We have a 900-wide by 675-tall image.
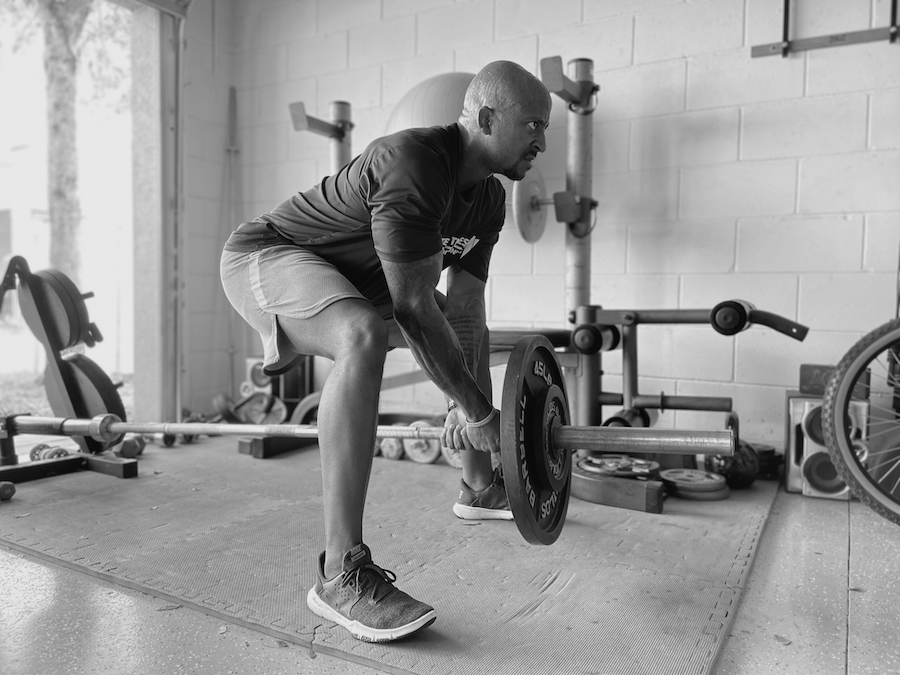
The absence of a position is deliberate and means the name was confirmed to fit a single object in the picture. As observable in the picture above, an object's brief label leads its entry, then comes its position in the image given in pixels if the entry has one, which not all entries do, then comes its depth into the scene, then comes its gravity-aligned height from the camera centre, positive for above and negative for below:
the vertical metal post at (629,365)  2.75 -0.20
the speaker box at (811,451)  2.50 -0.49
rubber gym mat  1.40 -0.67
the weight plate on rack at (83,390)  2.83 -0.35
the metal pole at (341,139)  3.50 +0.89
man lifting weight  1.44 +0.06
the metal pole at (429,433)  1.42 -0.32
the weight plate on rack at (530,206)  2.90 +0.47
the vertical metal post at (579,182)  2.90 +0.58
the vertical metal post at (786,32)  2.82 +1.18
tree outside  5.99 +1.60
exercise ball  2.93 +0.91
